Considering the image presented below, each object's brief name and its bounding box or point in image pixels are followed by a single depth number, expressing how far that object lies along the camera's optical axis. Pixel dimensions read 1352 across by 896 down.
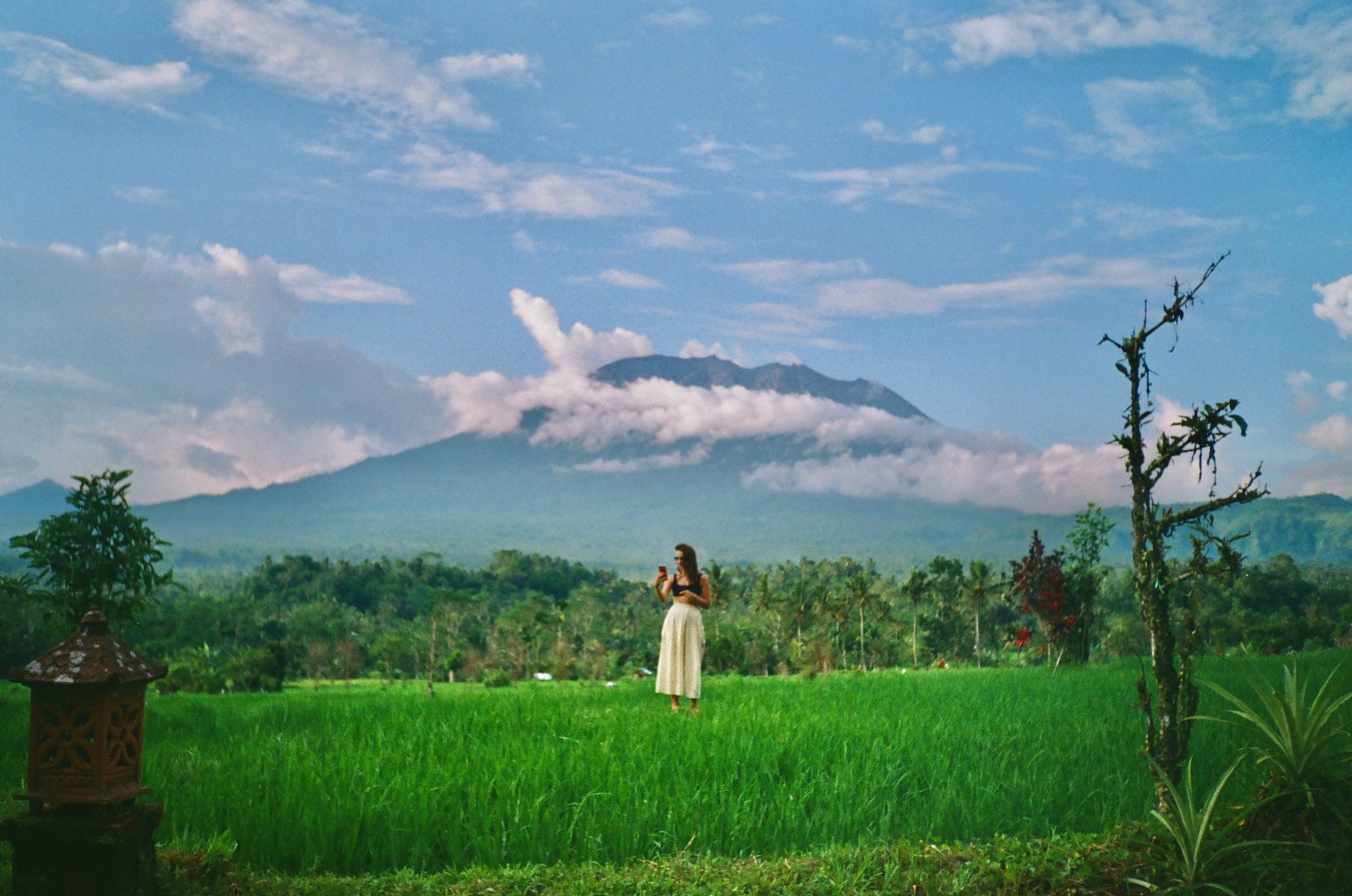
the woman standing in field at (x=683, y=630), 10.22
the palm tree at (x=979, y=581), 21.38
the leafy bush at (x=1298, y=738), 5.23
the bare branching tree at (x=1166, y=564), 5.41
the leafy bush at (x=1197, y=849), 4.63
